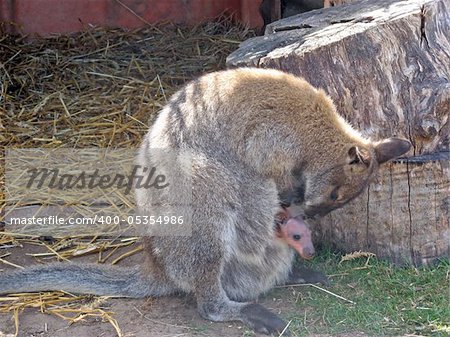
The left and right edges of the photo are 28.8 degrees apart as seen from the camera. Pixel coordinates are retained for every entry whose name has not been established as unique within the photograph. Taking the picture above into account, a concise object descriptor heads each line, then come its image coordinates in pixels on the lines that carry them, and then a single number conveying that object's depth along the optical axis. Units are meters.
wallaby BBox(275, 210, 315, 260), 5.44
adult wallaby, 5.14
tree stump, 5.47
